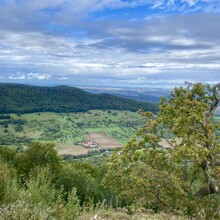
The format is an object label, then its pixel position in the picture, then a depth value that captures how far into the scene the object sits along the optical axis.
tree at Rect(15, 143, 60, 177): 36.42
